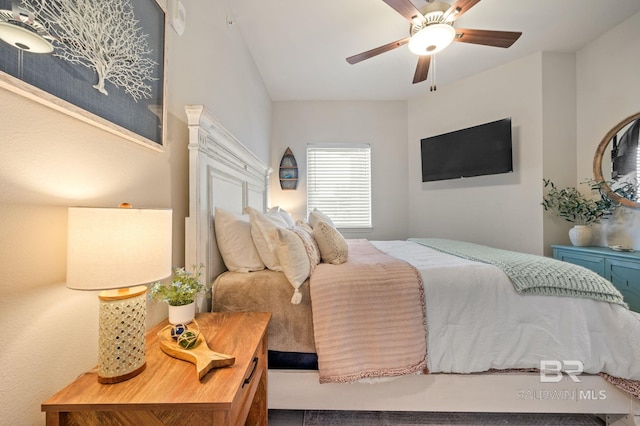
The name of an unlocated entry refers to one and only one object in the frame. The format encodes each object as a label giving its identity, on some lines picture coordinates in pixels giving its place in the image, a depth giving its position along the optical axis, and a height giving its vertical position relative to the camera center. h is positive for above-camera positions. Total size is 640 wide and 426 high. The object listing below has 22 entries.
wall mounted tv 2.93 +0.81
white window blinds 3.80 +0.50
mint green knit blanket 1.30 -0.35
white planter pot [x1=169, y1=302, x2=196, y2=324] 0.99 -0.40
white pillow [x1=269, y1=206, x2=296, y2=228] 2.30 -0.02
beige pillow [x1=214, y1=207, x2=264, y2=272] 1.47 -0.18
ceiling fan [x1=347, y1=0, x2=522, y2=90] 1.70 +1.38
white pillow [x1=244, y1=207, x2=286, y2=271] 1.47 -0.15
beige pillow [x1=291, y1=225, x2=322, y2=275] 1.45 -0.20
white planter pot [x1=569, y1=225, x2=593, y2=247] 2.46 -0.20
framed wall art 0.59 +0.47
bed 1.28 -0.86
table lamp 0.62 -0.14
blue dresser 1.97 -0.44
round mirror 2.24 +0.54
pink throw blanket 1.24 -0.57
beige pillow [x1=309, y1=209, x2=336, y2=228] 2.18 -0.02
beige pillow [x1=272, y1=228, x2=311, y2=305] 1.31 -0.24
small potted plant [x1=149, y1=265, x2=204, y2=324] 0.98 -0.34
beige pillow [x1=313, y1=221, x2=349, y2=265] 1.57 -0.19
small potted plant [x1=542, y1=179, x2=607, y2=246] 2.46 +0.07
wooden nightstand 0.63 -0.49
